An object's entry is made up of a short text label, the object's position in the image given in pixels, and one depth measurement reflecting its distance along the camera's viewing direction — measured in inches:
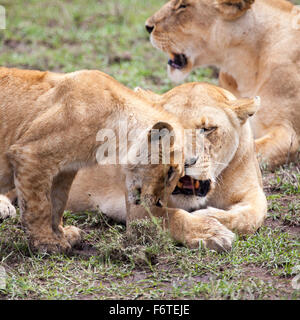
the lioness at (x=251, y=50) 398.9
